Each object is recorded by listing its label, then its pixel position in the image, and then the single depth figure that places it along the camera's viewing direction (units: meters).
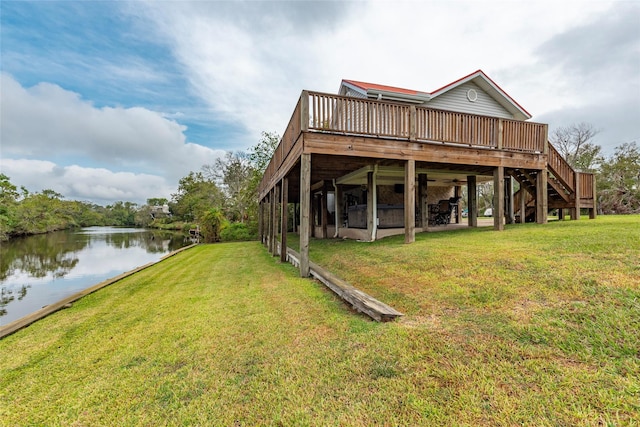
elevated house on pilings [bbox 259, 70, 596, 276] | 6.37
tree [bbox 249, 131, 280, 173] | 28.75
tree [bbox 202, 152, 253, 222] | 33.38
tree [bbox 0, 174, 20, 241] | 24.42
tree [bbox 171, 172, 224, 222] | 35.53
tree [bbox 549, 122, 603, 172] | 27.13
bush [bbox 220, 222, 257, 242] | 23.20
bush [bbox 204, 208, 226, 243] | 23.14
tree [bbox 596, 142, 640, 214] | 18.22
